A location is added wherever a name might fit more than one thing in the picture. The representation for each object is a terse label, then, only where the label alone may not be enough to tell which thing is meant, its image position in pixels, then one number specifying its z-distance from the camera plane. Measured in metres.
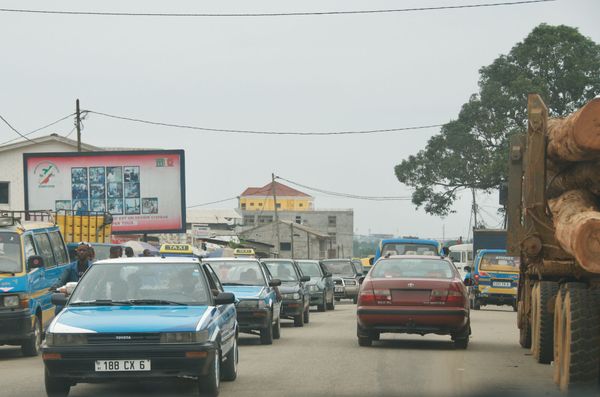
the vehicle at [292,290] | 25.22
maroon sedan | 17.92
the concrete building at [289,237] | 122.81
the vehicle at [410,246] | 33.25
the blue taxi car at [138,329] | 11.17
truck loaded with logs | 11.02
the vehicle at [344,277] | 44.09
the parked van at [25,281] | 17.08
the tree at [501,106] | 62.81
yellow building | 190.80
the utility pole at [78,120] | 52.09
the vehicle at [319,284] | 34.34
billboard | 54.72
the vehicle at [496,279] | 35.09
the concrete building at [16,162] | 68.31
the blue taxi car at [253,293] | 19.45
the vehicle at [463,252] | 75.88
